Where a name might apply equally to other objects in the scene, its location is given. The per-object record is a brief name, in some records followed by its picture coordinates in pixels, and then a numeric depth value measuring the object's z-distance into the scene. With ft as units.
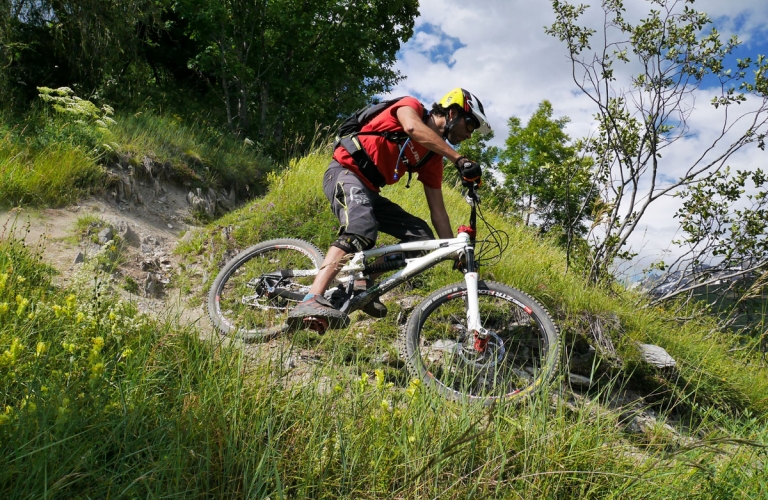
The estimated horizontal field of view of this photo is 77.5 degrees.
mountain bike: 11.63
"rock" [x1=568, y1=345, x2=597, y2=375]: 14.87
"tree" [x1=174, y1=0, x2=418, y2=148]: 43.70
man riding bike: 12.41
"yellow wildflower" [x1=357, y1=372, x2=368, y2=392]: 7.06
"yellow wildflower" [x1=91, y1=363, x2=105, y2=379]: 6.02
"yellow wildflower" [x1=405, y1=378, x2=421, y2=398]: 7.31
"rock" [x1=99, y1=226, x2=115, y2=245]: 18.25
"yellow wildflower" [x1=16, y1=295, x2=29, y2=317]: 7.41
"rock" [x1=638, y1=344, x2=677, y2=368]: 14.43
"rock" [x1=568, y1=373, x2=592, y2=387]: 14.48
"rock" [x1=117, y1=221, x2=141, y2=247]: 19.57
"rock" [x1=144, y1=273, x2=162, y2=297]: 17.66
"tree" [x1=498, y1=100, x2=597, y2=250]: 95.04
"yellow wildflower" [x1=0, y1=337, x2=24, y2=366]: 5.83
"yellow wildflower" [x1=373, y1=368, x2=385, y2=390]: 6.96
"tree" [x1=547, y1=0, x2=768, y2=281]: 19.38
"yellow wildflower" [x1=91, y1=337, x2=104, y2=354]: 6.44
